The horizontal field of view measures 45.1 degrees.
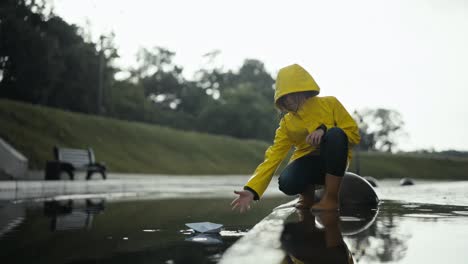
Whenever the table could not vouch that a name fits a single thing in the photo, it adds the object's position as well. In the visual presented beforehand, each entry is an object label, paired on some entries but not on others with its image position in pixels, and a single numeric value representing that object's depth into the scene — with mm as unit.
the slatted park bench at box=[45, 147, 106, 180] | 17234
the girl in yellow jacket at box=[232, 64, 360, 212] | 4816
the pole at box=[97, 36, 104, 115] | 40381
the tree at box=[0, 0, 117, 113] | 33781
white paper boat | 4020
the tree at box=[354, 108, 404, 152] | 107338
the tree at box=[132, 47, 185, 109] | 85000
